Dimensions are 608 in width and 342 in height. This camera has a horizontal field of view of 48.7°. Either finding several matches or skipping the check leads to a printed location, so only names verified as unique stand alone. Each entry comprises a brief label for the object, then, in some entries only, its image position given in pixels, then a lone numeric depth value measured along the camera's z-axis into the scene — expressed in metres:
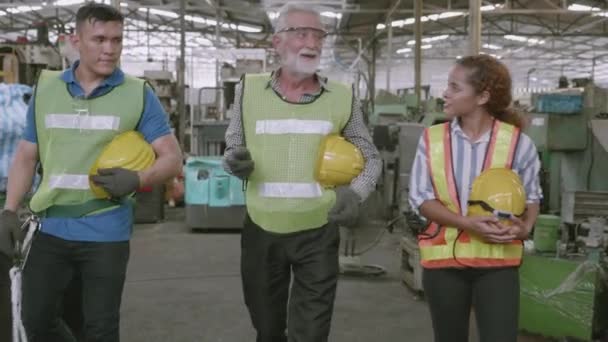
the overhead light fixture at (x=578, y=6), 12.51
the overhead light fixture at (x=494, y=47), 20.29
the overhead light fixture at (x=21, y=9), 16.22
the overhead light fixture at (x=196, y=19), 16.98
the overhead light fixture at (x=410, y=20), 14.59
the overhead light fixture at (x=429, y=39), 18.75
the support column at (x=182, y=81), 8.68
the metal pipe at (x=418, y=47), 9.46
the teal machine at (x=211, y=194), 6.77
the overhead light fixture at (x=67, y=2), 14.67
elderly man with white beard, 2.27
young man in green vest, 2.13
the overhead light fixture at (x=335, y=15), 12.53
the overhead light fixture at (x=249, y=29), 17.06
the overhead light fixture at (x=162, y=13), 16.89
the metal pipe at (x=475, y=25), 6.14
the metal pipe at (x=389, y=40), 12.08
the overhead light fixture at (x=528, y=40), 19.08
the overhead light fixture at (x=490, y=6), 12.28
